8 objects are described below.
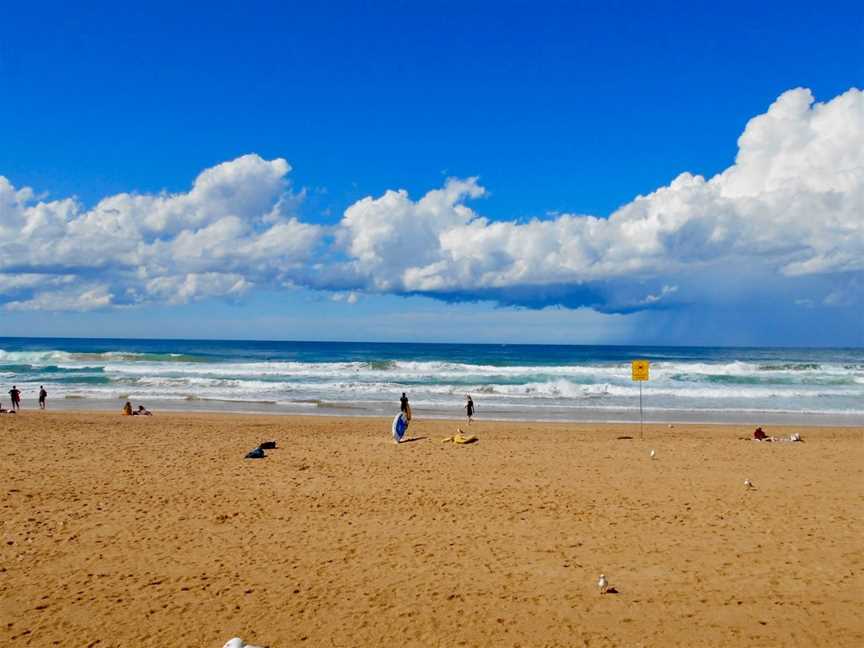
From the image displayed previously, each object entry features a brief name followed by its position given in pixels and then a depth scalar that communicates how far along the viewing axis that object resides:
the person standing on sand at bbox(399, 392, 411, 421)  17.07
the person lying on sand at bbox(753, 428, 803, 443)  17.44
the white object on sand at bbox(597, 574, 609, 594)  6.45
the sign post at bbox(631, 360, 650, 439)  18.16
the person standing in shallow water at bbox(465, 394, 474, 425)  20.69
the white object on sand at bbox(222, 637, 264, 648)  5.00
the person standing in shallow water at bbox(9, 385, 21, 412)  24.10
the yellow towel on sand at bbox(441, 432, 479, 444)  16.32
